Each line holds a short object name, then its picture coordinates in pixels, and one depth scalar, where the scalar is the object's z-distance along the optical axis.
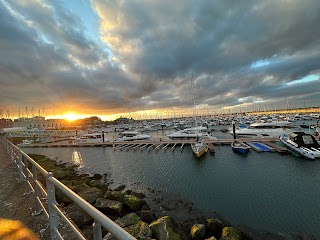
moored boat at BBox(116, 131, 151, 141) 50.03
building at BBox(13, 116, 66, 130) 145.16
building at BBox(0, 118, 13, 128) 116.64
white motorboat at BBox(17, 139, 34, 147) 52.61
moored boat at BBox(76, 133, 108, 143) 52.43
